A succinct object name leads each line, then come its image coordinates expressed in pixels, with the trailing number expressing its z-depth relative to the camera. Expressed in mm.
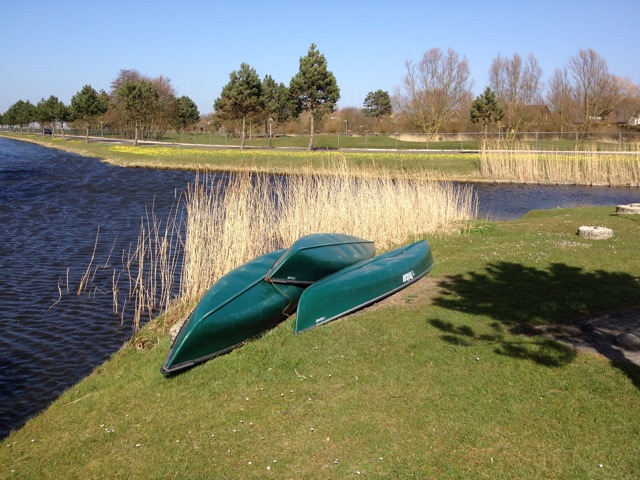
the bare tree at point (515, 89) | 59503
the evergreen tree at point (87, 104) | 58219
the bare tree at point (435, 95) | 59250
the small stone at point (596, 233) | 11766
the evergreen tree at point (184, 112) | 76775
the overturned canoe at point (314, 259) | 7949
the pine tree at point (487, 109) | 55250
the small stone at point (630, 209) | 15352
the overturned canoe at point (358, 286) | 7527
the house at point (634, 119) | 62856
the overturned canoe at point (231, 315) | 6750
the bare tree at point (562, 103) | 57000
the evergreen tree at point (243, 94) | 46844
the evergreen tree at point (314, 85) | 46344
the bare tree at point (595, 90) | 55406
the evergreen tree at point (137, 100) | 54594
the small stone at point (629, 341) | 5977
